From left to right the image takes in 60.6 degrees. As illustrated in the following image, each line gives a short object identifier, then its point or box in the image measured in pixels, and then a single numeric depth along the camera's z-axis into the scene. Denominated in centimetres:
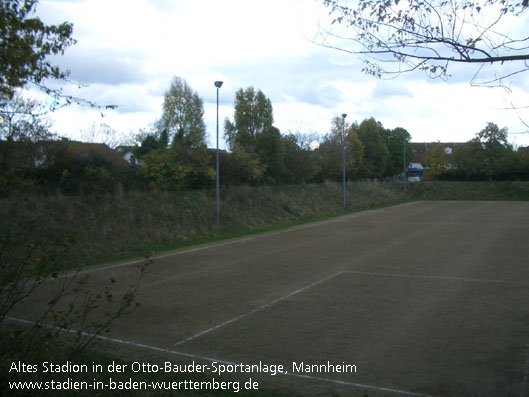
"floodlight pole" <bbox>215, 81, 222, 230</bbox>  2017
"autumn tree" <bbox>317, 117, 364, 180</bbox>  5144
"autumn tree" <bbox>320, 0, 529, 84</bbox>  545
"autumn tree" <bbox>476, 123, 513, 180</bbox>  5922
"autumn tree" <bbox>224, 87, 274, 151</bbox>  3909
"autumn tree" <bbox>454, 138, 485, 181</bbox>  6203
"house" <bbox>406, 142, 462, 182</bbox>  8946
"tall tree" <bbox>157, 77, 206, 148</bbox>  3431
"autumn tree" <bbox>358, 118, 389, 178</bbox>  6288
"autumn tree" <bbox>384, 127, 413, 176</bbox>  7262
